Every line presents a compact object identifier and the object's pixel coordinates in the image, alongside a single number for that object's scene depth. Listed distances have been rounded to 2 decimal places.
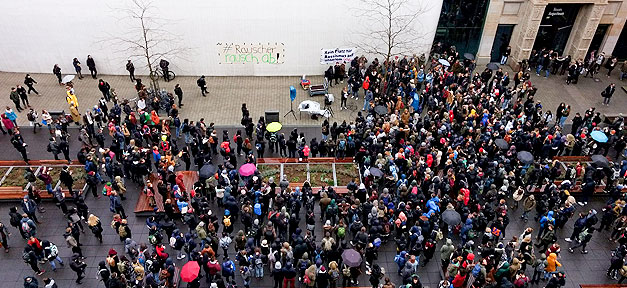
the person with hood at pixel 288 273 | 15.38
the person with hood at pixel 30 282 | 14.59
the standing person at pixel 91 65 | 28.32
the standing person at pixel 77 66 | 28.31
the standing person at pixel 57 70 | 27.72
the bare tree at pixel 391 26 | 27.98
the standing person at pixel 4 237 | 16.98
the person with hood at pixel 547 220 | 17.38
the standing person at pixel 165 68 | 28.37
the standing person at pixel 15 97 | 24.59
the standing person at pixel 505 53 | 30.70
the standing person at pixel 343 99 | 26.04
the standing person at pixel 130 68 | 28.09
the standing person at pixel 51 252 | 16.11
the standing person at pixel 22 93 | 25.11
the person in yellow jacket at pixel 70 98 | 24.36
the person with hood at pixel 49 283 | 14.54
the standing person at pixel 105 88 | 25.77
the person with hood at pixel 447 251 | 16.25
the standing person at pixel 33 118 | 23.16
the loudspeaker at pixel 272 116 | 23.73
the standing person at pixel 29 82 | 26.33
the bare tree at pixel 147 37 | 26.97
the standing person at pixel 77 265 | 15.75
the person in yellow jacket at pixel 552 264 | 15.83
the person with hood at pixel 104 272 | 15.12
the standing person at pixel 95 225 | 17.22
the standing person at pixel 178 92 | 25.80
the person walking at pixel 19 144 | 20.60
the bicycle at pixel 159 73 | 28.82
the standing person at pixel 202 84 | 27.08
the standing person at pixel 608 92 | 26.91
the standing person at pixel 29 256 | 15.77
